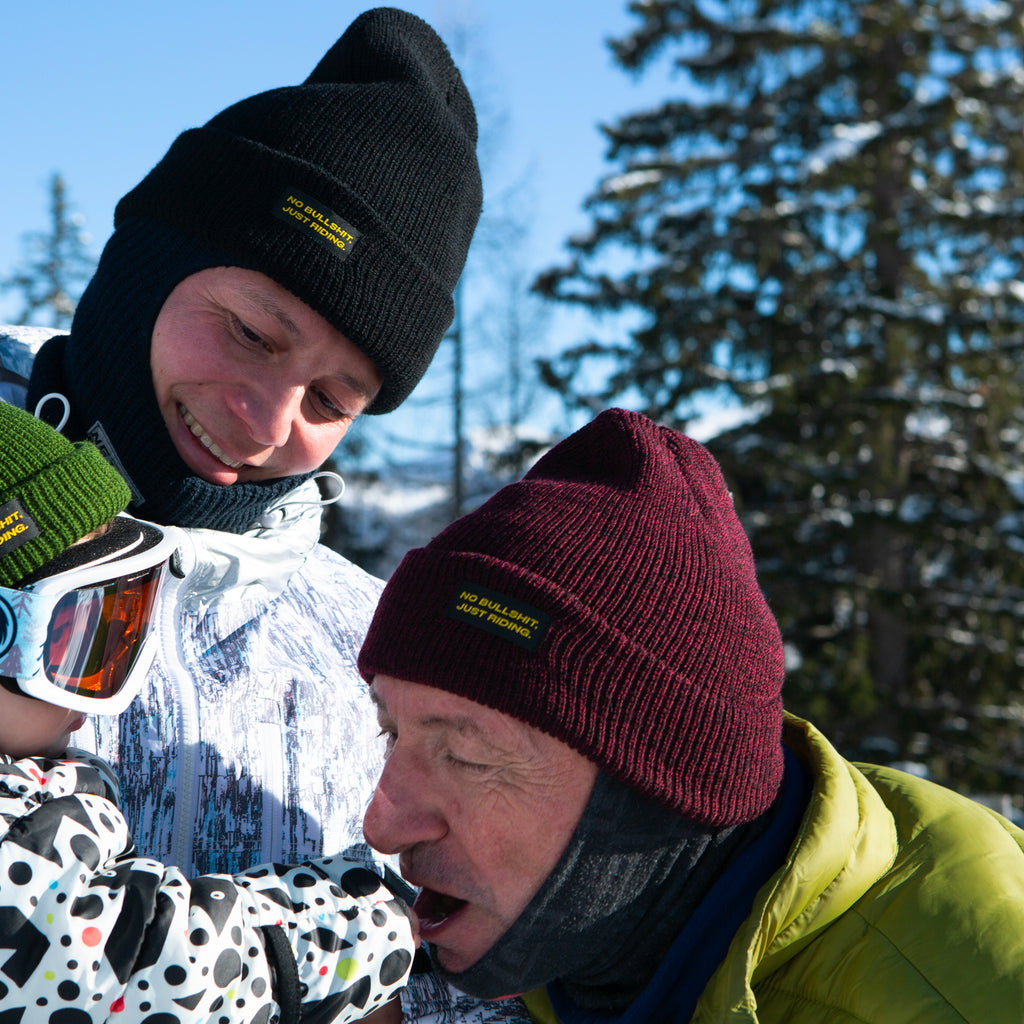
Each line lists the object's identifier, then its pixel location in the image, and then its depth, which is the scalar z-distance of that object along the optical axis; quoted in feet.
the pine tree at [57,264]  102.27
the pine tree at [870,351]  36.45
